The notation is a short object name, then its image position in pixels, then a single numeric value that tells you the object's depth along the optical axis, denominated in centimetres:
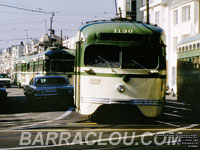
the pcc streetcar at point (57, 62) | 3184
